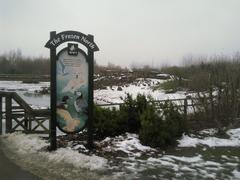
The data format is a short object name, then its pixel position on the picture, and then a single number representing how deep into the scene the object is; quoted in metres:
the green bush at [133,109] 5.73
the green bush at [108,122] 5.49
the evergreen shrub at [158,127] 5.08
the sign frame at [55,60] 4.84
